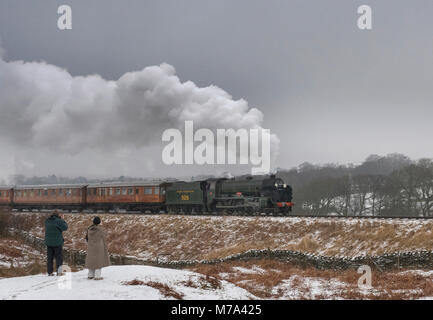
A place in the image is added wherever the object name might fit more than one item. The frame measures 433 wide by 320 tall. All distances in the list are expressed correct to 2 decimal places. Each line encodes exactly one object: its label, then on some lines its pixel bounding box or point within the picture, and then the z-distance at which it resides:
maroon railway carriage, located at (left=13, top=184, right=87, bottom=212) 46.06
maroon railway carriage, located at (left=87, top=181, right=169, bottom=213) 39.38
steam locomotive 31.84
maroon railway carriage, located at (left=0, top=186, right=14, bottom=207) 52.34
